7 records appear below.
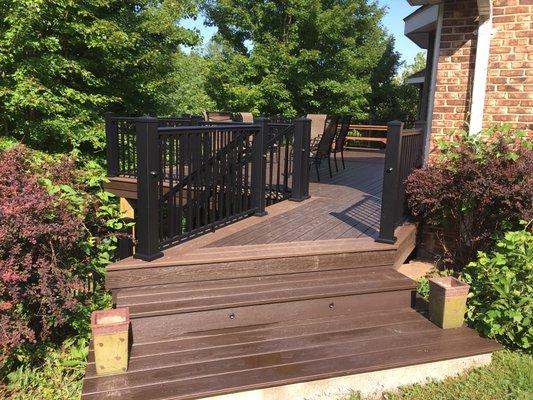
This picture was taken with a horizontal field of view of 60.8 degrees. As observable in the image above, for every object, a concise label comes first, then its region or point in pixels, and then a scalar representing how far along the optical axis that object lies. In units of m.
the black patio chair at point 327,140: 7.40
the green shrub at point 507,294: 3.22
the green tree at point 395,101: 21.23
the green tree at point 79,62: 7.79
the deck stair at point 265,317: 2.63
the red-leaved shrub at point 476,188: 3.92
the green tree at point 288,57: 16.61
